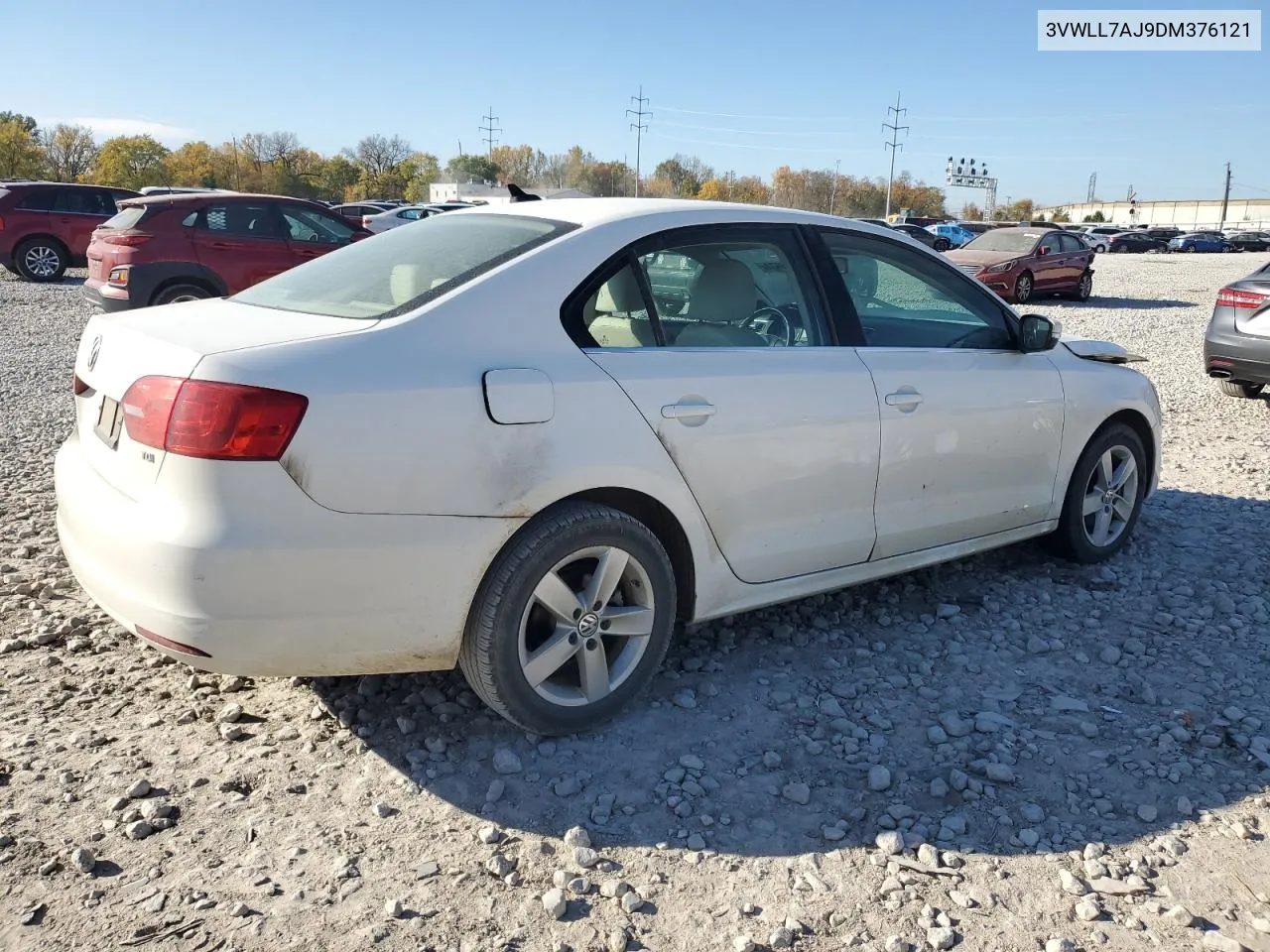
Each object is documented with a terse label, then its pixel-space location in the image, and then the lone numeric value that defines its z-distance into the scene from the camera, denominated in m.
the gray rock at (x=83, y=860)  2.53
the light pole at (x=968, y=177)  113.12
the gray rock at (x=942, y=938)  2.38
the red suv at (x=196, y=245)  11.44
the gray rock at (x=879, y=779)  3.02
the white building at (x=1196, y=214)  109.76
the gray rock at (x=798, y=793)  2.95
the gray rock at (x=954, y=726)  3.33
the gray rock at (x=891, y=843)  2.72
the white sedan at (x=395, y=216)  22.80
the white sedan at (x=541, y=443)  2.64
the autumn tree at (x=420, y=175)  106.56
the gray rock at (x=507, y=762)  3.05
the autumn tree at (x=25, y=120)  86.09
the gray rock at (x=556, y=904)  2.45
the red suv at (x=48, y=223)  17.86
